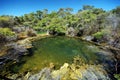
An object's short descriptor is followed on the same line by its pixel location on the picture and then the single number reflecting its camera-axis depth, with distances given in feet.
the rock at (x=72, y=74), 10.40
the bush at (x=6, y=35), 26.30
